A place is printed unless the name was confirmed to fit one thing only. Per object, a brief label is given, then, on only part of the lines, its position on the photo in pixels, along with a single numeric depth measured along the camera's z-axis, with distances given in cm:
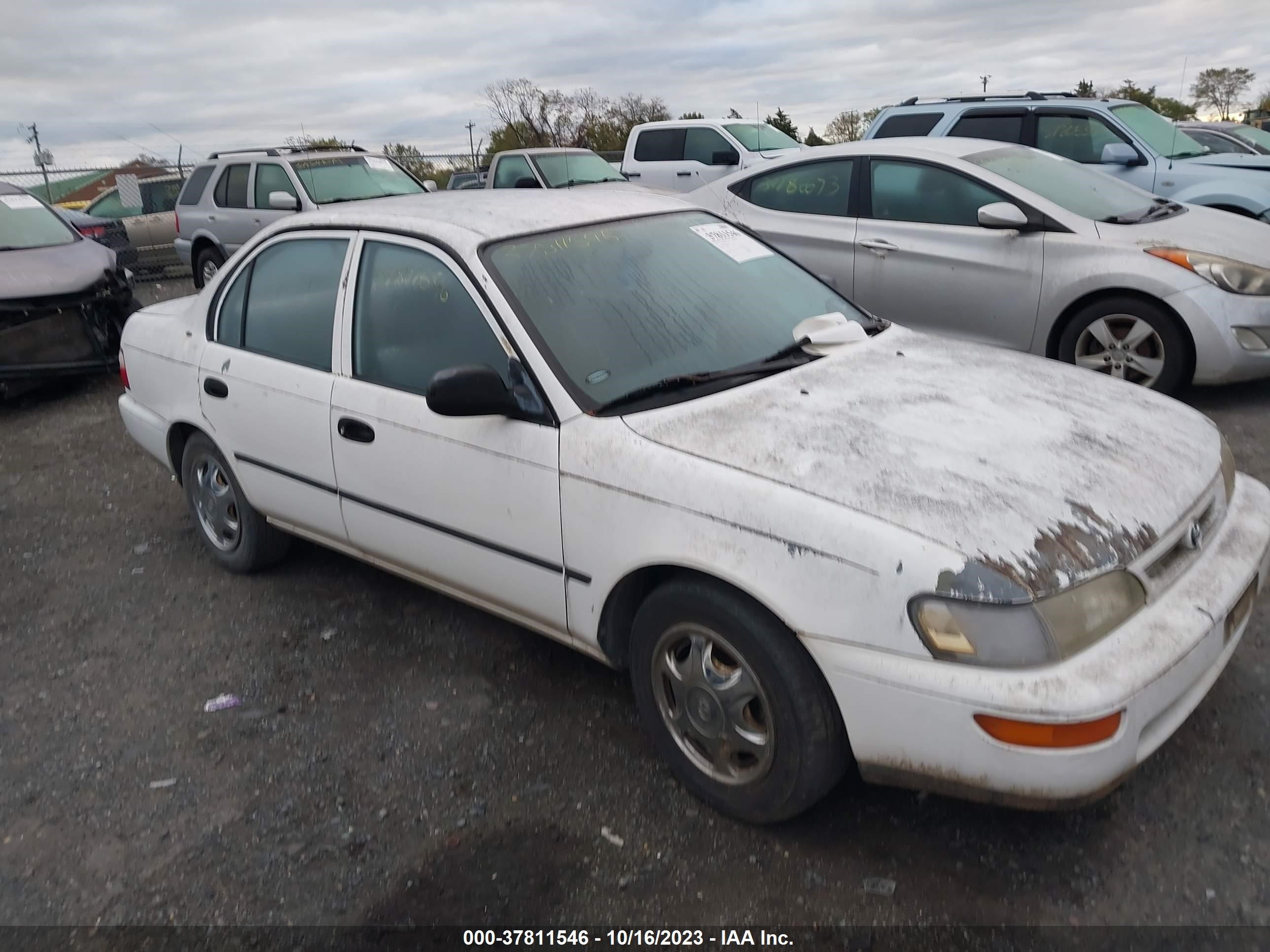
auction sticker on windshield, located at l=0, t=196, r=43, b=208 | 909
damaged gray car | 787
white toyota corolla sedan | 230
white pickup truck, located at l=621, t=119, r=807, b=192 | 1364
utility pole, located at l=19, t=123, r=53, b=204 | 1839
